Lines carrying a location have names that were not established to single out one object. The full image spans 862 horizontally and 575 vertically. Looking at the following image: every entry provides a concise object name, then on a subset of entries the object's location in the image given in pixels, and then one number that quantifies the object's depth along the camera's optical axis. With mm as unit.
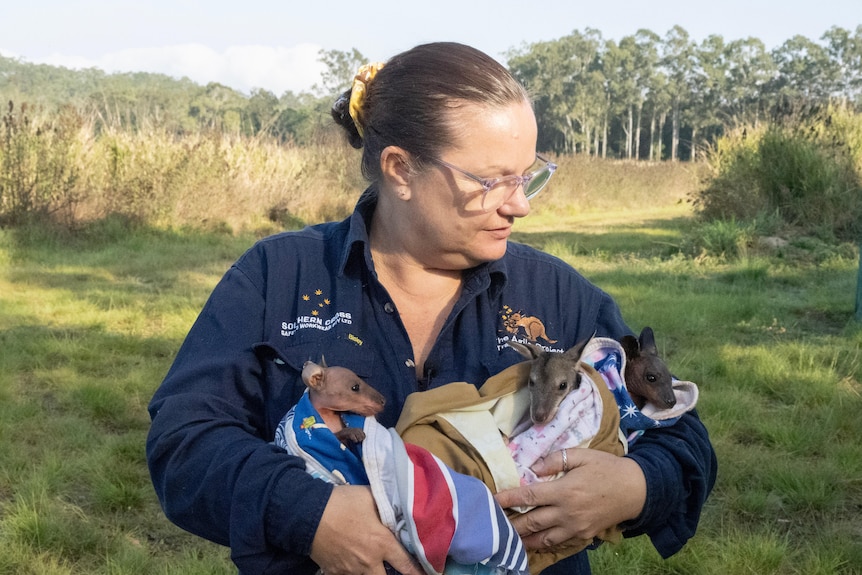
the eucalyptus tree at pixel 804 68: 67375
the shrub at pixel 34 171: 11844
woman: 1761
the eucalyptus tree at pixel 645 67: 69000
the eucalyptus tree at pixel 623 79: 68500
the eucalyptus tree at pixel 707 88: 65312
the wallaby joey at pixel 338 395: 1935
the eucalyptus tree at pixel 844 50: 68375
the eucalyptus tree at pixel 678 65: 69000
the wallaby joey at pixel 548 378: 1959
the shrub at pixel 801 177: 12766
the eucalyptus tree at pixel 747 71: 68562
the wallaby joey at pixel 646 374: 2205
